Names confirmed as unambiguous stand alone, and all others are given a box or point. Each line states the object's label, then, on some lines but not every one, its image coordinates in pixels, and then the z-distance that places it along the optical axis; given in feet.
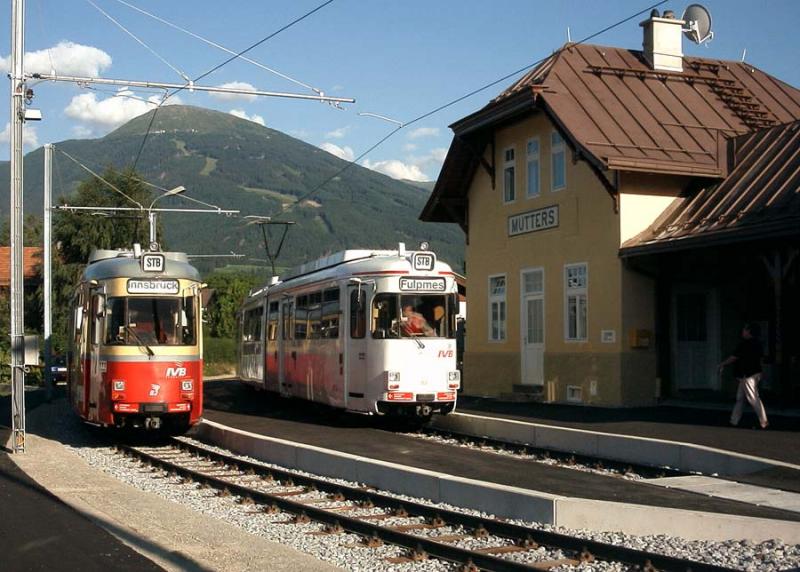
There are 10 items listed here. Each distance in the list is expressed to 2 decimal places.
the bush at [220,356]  213.30
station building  74.08
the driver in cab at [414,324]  65.92
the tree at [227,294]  287.32
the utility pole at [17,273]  60.44
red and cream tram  60.03
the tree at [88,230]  227.40
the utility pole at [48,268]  111.55
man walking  57.26
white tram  65.31
